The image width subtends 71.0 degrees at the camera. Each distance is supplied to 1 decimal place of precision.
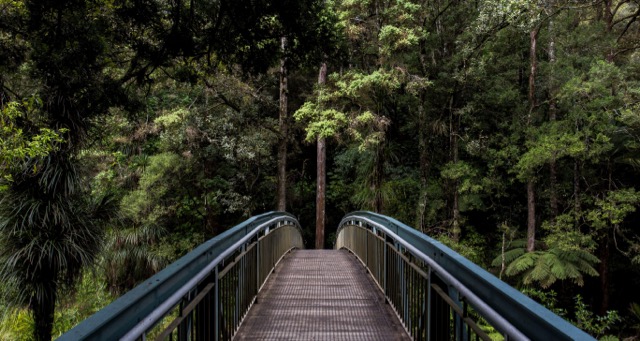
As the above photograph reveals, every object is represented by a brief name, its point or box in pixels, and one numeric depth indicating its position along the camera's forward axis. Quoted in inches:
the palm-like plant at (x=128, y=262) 630.5
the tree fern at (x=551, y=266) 520.7
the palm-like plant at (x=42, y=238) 300.4
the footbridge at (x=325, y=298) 76.4
